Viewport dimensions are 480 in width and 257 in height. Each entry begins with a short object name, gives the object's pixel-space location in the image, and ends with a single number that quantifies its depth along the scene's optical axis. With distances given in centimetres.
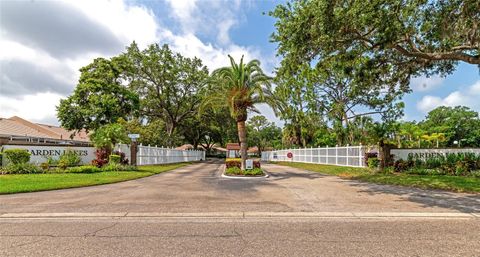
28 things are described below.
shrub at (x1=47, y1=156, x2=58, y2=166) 2039
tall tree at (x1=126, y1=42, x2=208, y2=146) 3978
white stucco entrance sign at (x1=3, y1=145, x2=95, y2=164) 2109
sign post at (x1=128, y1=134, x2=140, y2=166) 2475
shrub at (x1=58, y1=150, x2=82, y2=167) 2108
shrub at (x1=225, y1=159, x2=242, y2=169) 2111
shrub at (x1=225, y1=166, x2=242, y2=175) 1919
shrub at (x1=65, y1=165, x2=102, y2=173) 1856
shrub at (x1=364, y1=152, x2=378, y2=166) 2267
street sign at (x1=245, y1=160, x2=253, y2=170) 1967
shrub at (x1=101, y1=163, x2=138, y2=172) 2042
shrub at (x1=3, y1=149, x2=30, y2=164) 1841
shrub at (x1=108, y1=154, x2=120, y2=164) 2156
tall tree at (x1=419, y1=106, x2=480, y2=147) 6775
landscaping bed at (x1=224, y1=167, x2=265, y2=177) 1905
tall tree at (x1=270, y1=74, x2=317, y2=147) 2045
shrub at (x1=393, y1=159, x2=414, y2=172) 1981
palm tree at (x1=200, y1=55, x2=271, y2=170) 2022
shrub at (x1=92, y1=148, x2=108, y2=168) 2137
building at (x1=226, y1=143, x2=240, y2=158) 5847
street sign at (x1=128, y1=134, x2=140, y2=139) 2323
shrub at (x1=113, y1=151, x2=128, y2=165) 2332
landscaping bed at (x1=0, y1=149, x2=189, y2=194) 1299
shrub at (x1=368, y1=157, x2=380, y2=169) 2160
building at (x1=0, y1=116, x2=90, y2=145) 3028
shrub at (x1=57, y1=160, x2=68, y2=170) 1928
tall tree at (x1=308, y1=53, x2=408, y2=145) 3328
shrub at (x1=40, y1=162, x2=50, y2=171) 1873
